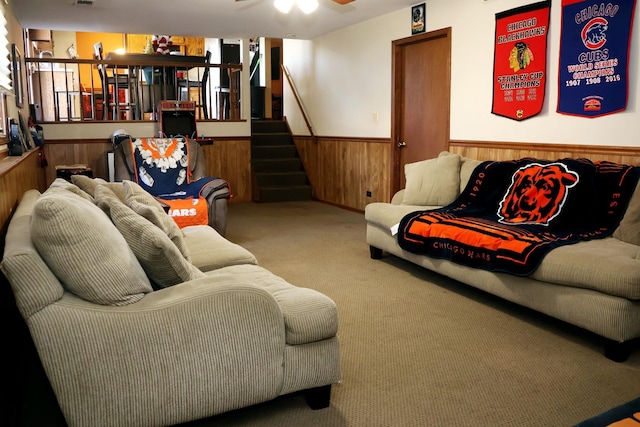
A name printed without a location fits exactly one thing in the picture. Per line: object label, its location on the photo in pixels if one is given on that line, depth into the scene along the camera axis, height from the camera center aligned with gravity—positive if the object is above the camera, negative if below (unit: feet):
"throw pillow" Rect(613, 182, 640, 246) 10.62 -1.71
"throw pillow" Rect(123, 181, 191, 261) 8.00 -1.14
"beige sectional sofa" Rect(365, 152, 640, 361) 8.86 -2.67
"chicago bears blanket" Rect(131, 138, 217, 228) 17.93 -1.05
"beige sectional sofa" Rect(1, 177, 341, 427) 5.91 -2.15
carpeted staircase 27.48 -1.46
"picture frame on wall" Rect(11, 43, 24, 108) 16.72 +1.99
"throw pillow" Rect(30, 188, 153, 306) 5.91 -1.22
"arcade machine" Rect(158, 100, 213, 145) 23.13 +0.76
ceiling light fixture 13.92 +3.30
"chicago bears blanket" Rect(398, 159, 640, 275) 11.00 -1.83
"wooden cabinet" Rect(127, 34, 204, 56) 37.01 +6.26
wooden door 18.66 +1.29
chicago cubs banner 12.69 +1.84
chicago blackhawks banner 14.73 +2.02
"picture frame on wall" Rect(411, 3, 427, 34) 19.07 +4.01
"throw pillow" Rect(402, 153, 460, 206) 15.20 -1.28
